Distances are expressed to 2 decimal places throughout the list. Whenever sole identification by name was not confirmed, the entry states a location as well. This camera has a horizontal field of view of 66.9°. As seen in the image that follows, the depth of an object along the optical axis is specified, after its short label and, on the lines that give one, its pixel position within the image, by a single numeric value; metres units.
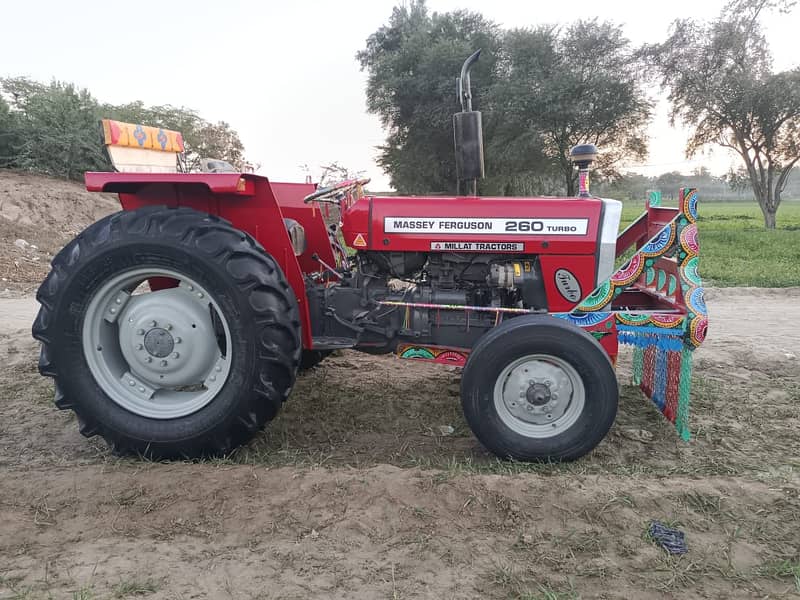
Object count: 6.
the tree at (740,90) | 18.52
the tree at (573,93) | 20.05
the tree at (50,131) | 15.31
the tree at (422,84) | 22.52
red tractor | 3.13
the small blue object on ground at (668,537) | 2.45
